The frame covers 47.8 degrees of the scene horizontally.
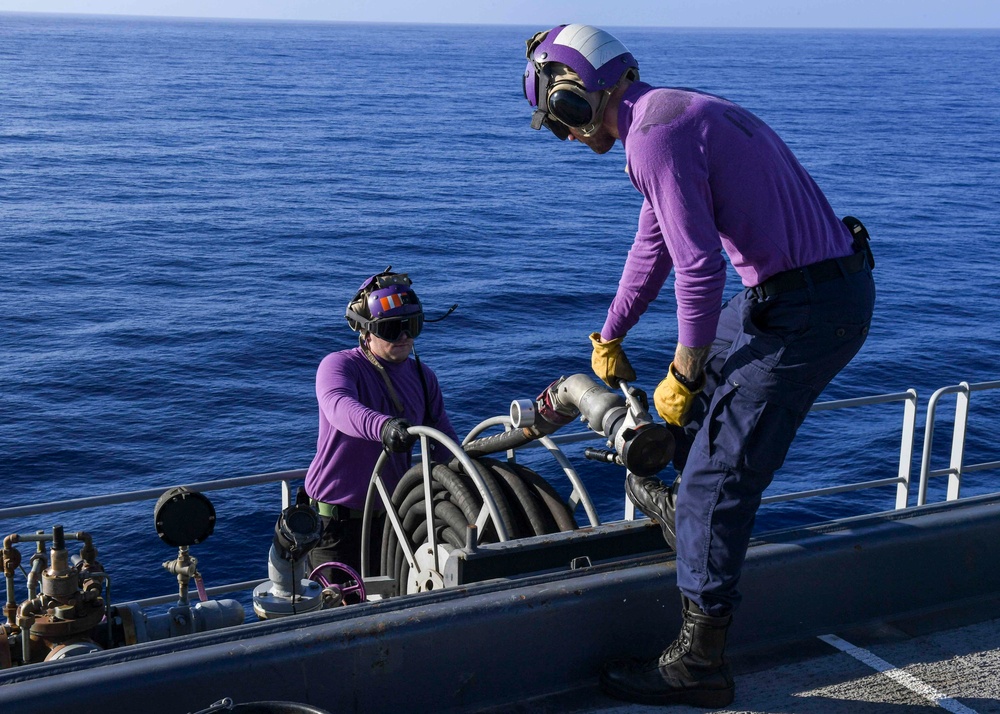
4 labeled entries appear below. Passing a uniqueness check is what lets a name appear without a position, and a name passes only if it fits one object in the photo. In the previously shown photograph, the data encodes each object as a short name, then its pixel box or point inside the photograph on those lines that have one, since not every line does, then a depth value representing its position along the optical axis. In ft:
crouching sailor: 18.08
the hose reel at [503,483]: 11.76
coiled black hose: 13.82
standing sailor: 10.39
